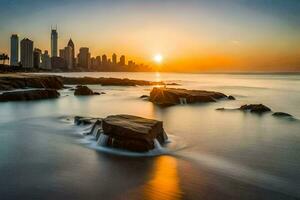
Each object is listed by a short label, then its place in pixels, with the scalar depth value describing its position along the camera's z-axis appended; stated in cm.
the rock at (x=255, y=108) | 3073
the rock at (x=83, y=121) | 2112
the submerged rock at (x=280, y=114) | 2839
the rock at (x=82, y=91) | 5047
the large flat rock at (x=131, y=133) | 1412
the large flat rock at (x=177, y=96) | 3784
